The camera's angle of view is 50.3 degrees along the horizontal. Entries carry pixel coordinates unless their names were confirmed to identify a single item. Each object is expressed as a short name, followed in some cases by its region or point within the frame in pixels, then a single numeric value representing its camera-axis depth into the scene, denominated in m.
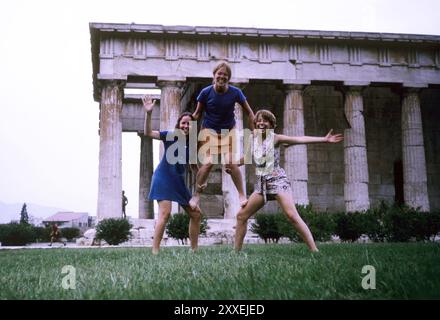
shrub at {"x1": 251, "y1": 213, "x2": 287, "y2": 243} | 17.55
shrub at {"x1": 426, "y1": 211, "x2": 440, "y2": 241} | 15.23
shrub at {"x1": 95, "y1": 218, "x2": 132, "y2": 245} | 17.98
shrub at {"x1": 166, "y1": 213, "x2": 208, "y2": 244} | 17.25
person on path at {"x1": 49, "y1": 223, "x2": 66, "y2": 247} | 27.26
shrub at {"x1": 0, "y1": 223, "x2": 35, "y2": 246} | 23.31
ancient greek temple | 23.02
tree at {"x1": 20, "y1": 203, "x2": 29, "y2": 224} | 42.34
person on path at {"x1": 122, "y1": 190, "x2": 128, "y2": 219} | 28.84
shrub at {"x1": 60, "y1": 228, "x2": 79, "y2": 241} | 35.38
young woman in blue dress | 7.25
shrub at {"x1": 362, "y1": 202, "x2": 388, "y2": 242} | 15.32
